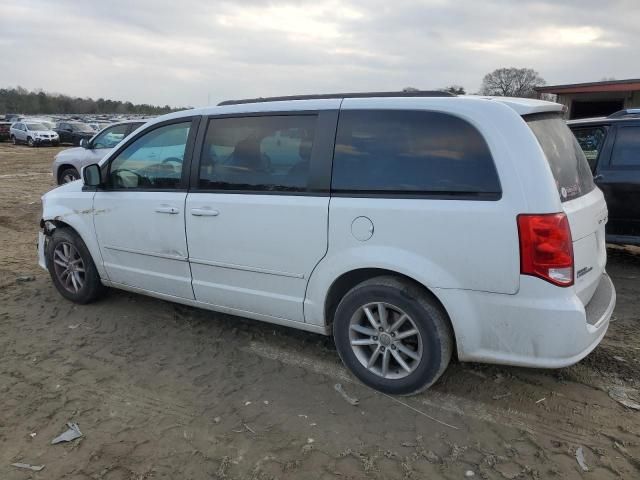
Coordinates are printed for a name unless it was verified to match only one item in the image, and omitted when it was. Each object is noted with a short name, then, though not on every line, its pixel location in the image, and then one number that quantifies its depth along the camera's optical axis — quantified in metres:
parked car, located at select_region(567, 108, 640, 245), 5.64
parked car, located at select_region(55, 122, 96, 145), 31.70
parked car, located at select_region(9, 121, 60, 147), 30.55
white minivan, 2.81
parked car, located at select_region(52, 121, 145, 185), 10.90
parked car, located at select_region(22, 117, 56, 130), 32.29
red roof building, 17.03
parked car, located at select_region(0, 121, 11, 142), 33.78
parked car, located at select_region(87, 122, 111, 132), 34.12
